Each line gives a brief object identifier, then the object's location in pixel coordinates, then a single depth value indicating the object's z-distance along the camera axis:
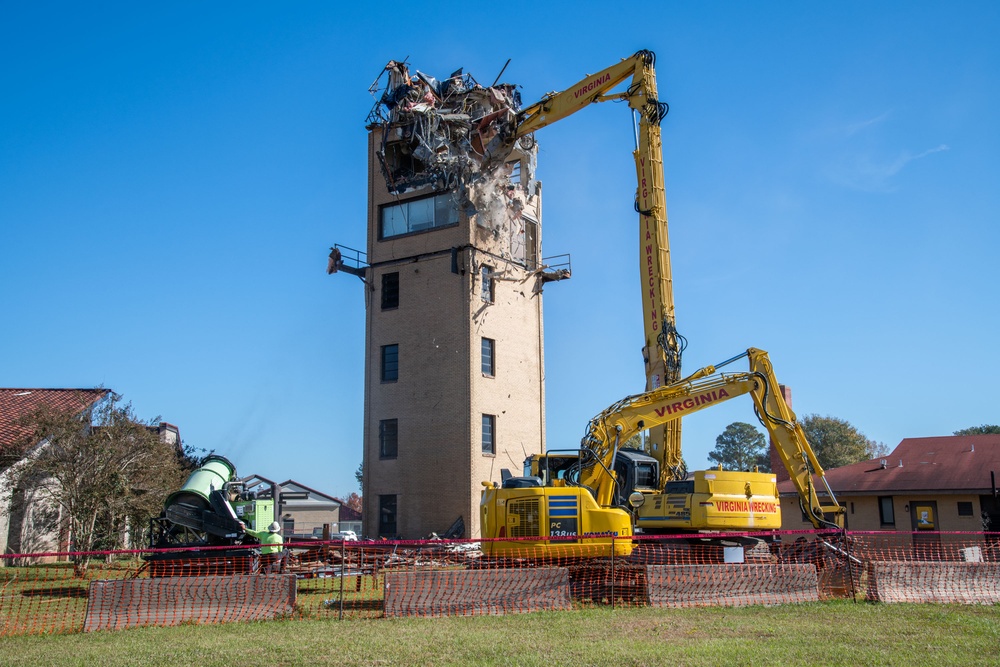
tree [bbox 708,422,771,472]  94.93
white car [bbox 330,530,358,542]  37.66
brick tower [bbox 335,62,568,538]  31.77
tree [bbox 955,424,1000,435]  78.12
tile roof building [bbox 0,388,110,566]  25.31
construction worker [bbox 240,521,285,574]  18.98
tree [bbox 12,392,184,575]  24.28
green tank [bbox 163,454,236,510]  19.06
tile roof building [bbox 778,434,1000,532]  28.69
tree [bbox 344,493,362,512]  99.64
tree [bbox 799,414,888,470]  67.88
